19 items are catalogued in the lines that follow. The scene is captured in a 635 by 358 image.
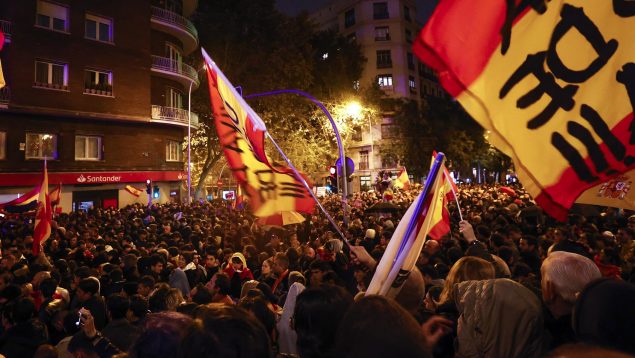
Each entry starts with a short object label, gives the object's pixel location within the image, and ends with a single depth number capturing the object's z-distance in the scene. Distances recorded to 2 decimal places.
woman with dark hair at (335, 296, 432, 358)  1.71
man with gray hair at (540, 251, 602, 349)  2.56
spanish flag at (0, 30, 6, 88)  4.98
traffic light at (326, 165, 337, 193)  15.57
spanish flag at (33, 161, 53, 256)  8.98
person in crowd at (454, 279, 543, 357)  2.39
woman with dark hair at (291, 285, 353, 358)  2.31
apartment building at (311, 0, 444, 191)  54.25
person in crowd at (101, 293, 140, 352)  3.84
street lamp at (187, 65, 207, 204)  25.67
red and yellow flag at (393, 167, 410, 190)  22.61
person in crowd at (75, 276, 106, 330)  4.62
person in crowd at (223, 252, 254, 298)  6.55
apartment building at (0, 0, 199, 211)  21.58
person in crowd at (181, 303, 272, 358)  1.72
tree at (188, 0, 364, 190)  29.66
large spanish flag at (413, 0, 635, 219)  2.47
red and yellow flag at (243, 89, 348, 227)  12.70
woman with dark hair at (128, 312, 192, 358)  2.11
